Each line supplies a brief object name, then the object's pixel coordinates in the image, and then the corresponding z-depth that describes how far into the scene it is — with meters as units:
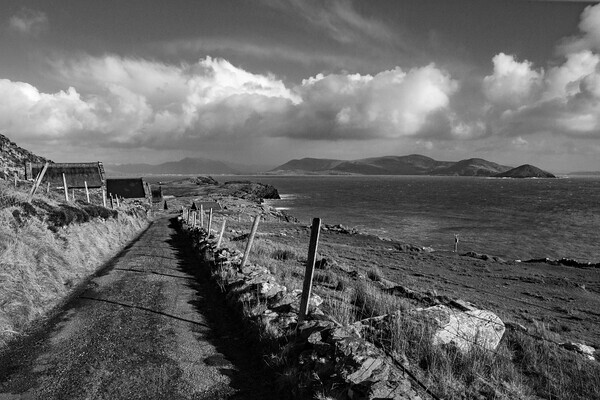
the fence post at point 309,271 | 7.24
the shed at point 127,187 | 58.32
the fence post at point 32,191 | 13.66
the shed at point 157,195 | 78.25
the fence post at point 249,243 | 12.20
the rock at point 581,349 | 8.55
